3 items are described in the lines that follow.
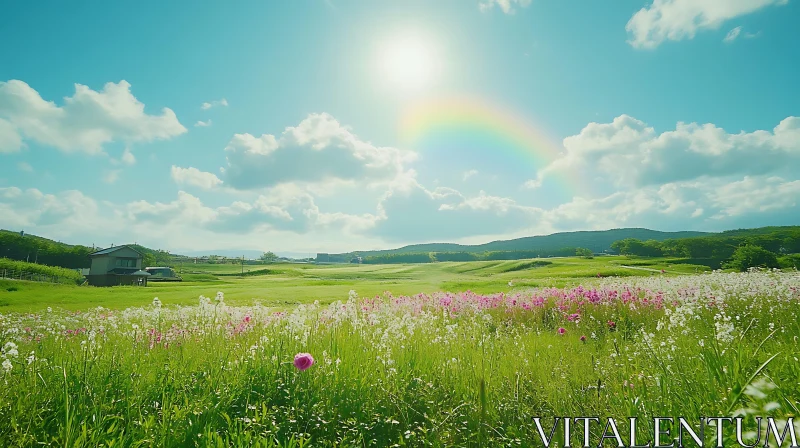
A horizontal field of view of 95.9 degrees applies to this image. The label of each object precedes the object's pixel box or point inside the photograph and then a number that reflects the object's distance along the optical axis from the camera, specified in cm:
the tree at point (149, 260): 10902
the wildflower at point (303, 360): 358
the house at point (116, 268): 6694
